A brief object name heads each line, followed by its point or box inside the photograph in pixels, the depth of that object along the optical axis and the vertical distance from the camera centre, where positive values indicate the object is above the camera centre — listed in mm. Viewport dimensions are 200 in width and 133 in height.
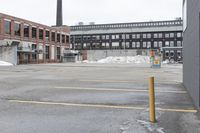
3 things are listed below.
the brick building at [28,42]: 52375 +4386
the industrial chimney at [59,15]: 86938 +14614
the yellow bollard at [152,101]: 5863 -880
